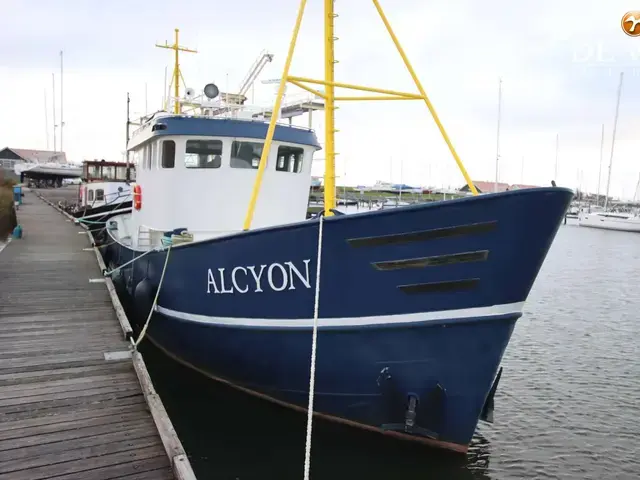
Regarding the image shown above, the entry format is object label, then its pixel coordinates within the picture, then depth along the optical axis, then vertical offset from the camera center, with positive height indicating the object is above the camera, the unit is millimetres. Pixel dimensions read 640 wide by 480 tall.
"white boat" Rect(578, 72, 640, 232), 50938 -1992
